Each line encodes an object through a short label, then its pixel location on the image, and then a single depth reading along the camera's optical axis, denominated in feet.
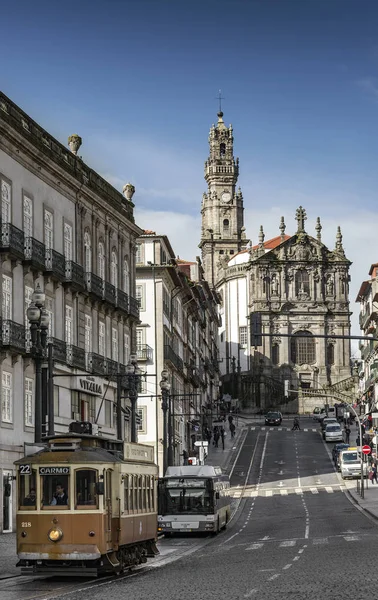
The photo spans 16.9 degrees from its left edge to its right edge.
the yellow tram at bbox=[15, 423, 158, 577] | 88.33
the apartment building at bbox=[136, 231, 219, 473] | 283.79
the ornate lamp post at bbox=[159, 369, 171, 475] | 188.44
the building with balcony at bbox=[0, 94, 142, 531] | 161.17
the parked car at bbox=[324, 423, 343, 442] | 379.90
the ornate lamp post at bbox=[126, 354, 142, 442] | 162.91
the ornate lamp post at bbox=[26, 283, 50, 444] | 101.60
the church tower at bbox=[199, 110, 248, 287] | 643.04
